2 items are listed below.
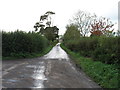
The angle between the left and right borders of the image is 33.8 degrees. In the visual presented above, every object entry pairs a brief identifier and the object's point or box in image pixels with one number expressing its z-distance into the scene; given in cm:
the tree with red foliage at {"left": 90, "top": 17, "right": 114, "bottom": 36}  3670
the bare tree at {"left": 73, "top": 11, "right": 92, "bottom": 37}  4492
